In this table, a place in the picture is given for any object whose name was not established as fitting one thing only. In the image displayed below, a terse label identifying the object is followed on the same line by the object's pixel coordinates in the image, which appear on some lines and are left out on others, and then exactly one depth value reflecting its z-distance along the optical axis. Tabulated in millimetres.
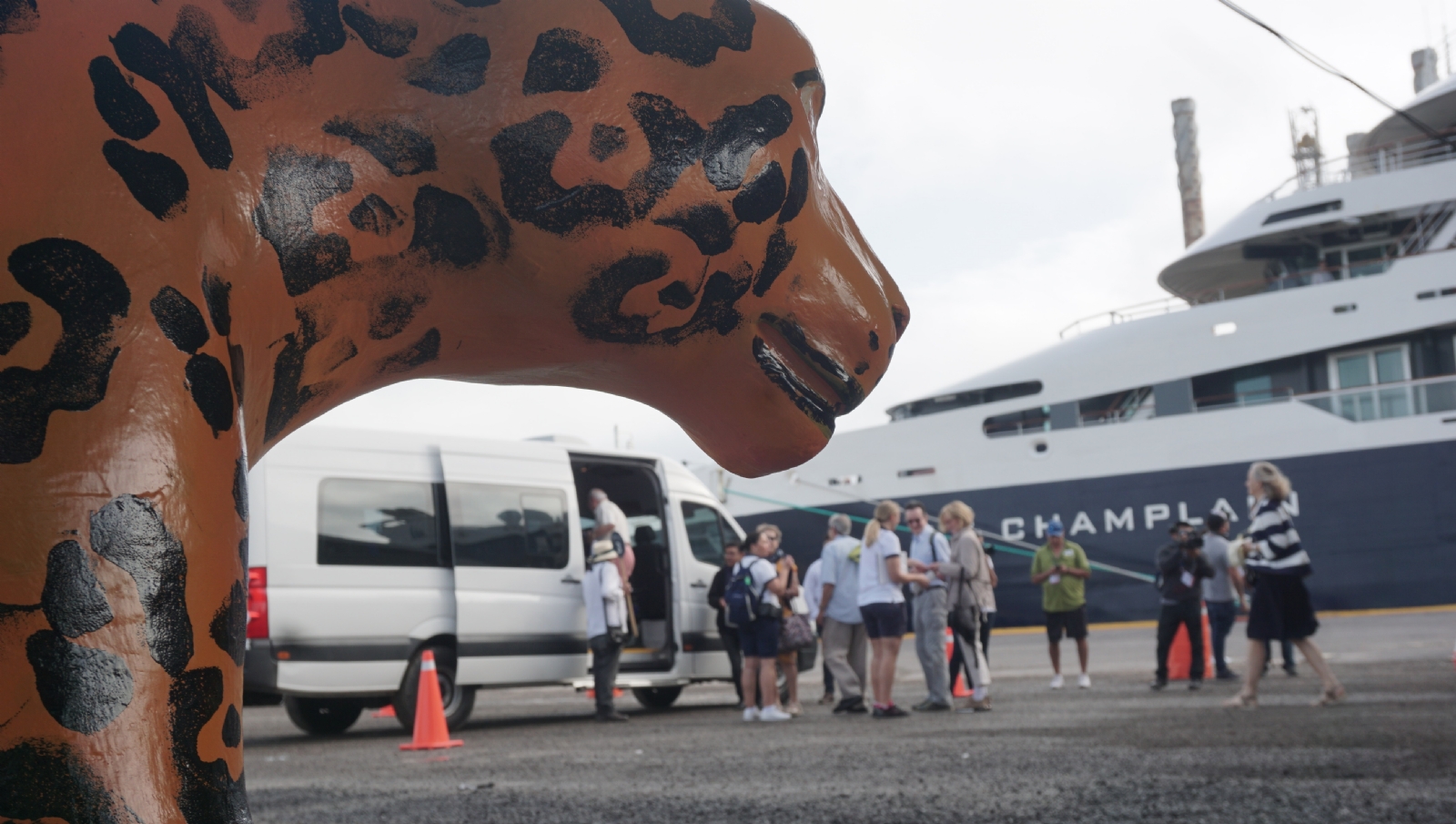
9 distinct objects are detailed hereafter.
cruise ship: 18156
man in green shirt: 10047
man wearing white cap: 8883
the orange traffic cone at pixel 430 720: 7574
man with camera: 9867
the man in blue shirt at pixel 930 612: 8508
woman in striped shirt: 7129
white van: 7938
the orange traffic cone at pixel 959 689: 10203
